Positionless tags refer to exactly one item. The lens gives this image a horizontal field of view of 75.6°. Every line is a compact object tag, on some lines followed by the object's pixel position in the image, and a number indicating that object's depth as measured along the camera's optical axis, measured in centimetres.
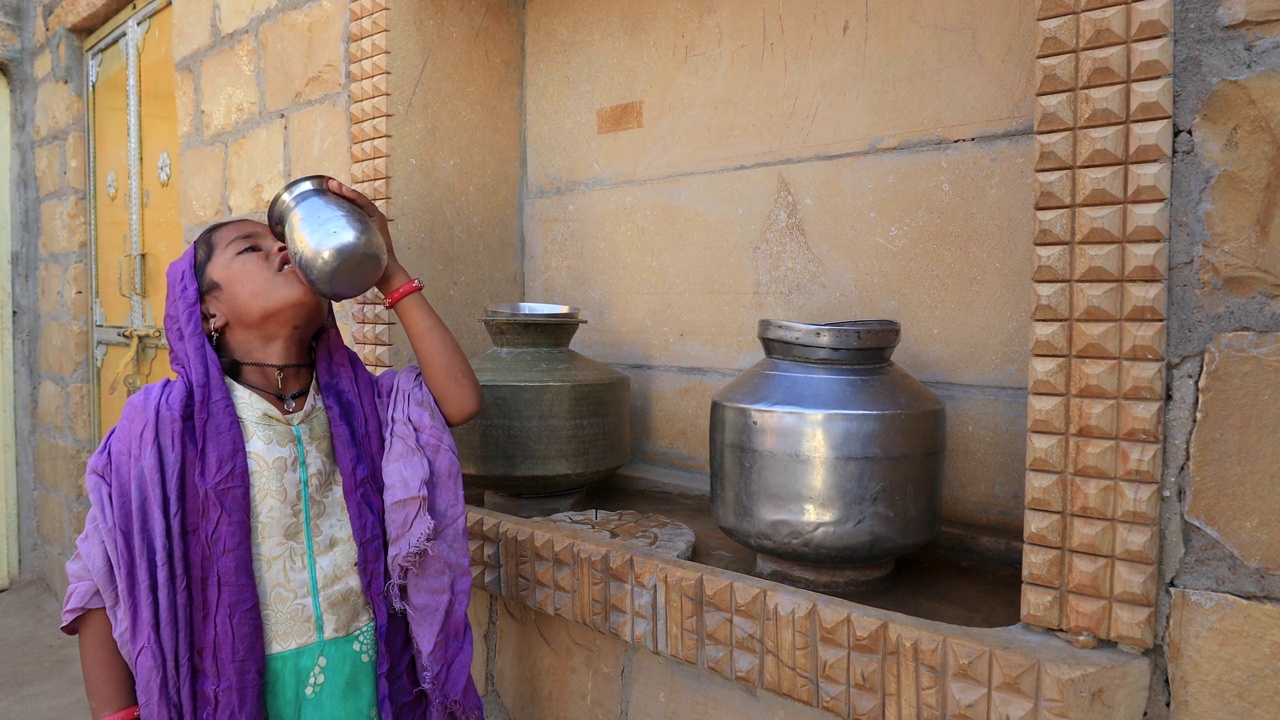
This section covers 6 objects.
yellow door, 319
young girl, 110
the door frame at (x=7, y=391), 407
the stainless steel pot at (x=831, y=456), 116
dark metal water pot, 165
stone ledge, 92
